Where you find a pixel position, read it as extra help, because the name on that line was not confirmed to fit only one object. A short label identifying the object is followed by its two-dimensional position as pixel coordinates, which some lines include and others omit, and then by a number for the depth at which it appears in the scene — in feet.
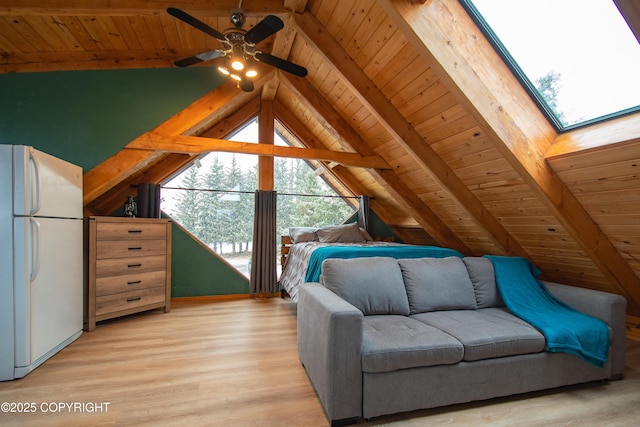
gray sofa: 4.90
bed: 9.37
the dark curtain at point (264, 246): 13.12
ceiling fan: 5.53
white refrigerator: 6.22
